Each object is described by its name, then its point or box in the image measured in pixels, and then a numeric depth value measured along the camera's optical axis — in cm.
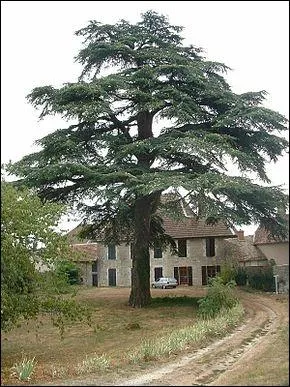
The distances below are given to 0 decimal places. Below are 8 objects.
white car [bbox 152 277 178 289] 4531
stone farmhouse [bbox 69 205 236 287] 4803
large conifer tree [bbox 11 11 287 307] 2225
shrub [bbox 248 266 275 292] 3241
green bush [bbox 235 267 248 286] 3864
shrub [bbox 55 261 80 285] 1524
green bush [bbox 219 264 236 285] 3800
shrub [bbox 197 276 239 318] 2138
